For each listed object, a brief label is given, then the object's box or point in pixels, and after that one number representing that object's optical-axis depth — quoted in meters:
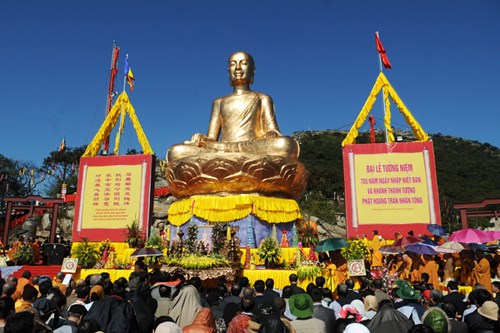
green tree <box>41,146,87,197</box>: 36.50
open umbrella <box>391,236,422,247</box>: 8.62
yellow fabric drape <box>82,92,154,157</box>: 16.60
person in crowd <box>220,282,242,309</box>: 4.45
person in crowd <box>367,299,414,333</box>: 3.16
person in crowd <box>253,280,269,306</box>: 4.61
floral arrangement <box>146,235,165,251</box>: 11.03
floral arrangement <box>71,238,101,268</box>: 10.84
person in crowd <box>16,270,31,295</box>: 5.82
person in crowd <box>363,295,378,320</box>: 4.11
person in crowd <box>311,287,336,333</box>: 3.67
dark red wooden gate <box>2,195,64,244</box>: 15.86
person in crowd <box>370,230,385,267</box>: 11.41
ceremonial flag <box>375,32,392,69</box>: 16.14
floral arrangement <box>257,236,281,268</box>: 9.95
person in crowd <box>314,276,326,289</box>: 5.35
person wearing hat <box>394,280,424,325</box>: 3.97
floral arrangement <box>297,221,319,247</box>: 12.31
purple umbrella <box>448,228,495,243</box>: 7.43
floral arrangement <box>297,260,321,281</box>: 8.62
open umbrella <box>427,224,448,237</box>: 10.39
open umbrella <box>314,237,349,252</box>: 8.14
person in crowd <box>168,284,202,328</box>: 3.99
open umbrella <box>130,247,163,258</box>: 8.95
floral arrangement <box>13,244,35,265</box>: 12.59
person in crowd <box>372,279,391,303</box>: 4.82
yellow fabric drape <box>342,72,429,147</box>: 14.44
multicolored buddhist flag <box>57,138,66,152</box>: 34.10
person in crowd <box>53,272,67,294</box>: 5.74
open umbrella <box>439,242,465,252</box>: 8.02
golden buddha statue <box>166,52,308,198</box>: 12.59
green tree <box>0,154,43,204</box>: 35.88
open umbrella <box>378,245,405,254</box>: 9.05
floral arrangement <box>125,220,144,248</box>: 12.84
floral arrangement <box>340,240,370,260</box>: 9.83
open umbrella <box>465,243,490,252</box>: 7.91
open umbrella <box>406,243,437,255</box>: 7.62
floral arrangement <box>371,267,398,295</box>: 6.45
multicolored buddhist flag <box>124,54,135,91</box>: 20.80
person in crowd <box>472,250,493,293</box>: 7.49
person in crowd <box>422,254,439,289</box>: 7.87
